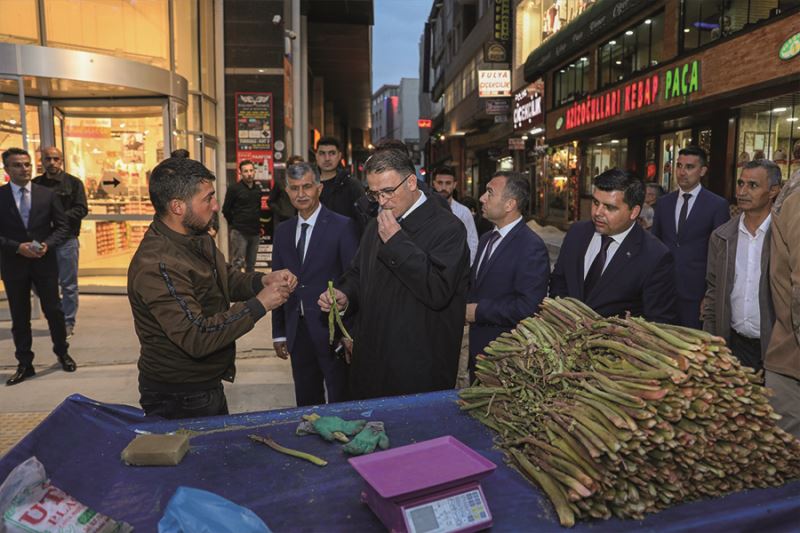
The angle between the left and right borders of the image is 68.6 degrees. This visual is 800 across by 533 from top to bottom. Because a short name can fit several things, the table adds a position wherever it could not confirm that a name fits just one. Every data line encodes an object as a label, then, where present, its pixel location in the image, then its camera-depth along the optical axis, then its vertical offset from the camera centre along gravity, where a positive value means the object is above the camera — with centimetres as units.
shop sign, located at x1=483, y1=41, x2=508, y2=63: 2742 +713
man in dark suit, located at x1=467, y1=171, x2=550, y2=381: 355 -41
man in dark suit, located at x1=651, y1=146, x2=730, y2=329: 530 -20
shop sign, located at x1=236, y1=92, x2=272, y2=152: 1175 +169
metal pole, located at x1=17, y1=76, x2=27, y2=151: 786 +123
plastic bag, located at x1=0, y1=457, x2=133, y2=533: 161 -85
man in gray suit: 385 -42
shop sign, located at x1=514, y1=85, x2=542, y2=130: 2438 +417
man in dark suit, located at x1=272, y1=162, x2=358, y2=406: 412 -47
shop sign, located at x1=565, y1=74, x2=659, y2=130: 1625 +318
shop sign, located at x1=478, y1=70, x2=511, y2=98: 2756 +575
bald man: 698 -5
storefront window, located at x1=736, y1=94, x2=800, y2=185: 1162 +151
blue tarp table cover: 183 -96
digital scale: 167 -83
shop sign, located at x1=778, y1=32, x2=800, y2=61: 1051 +285
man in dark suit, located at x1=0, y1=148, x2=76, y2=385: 571 -42
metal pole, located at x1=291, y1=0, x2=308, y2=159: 1327 +296
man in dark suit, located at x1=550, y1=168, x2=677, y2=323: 338 -34
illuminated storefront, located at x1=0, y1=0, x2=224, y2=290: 897 +164
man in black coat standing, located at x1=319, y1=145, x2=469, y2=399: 297 -51
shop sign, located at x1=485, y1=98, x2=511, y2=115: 2783 +471
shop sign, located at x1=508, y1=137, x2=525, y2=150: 2502 +261
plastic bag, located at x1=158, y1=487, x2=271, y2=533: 158 -85
